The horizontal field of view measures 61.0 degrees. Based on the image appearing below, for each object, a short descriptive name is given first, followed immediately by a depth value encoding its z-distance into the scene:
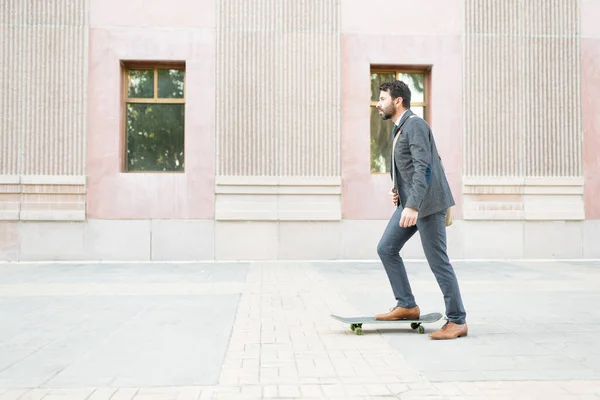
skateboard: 4.58
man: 4.41
